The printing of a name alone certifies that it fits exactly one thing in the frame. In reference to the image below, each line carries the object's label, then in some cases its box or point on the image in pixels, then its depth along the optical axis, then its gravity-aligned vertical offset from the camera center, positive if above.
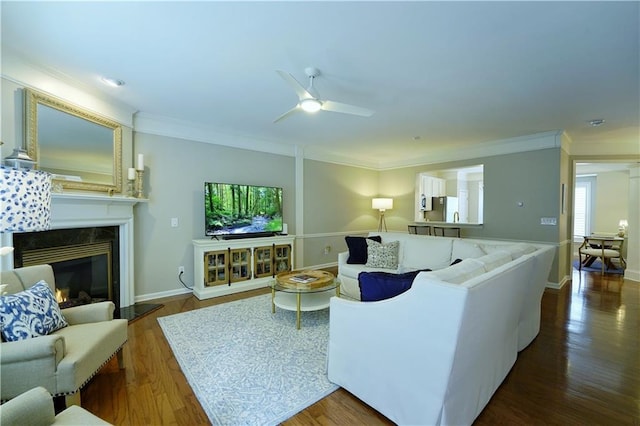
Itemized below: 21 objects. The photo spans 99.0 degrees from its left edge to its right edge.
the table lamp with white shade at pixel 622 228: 6.14 -0.41
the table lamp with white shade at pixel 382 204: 6.44 +0.11
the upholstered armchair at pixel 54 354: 1.49 -0.89
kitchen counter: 5.39 -0.32
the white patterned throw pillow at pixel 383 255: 3.96 -0.69
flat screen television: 4.19 -0.04
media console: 3.96 -0.88
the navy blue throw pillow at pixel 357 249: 4.14 -0.63
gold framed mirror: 2.58 +0.67
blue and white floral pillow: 1.62 -0.68
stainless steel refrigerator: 6.78 -0.03
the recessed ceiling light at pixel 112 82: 2.72 +1.27
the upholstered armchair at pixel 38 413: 0.98 -0.77
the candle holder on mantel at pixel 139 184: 3.55 +0.29
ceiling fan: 2.38 +0.97
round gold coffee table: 3.00 -0.91
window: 7.57 +0.11
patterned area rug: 1.80 -1.29
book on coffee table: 3.16 -0.84
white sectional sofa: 1.35 -0.78
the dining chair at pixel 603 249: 5.52 -0.83
